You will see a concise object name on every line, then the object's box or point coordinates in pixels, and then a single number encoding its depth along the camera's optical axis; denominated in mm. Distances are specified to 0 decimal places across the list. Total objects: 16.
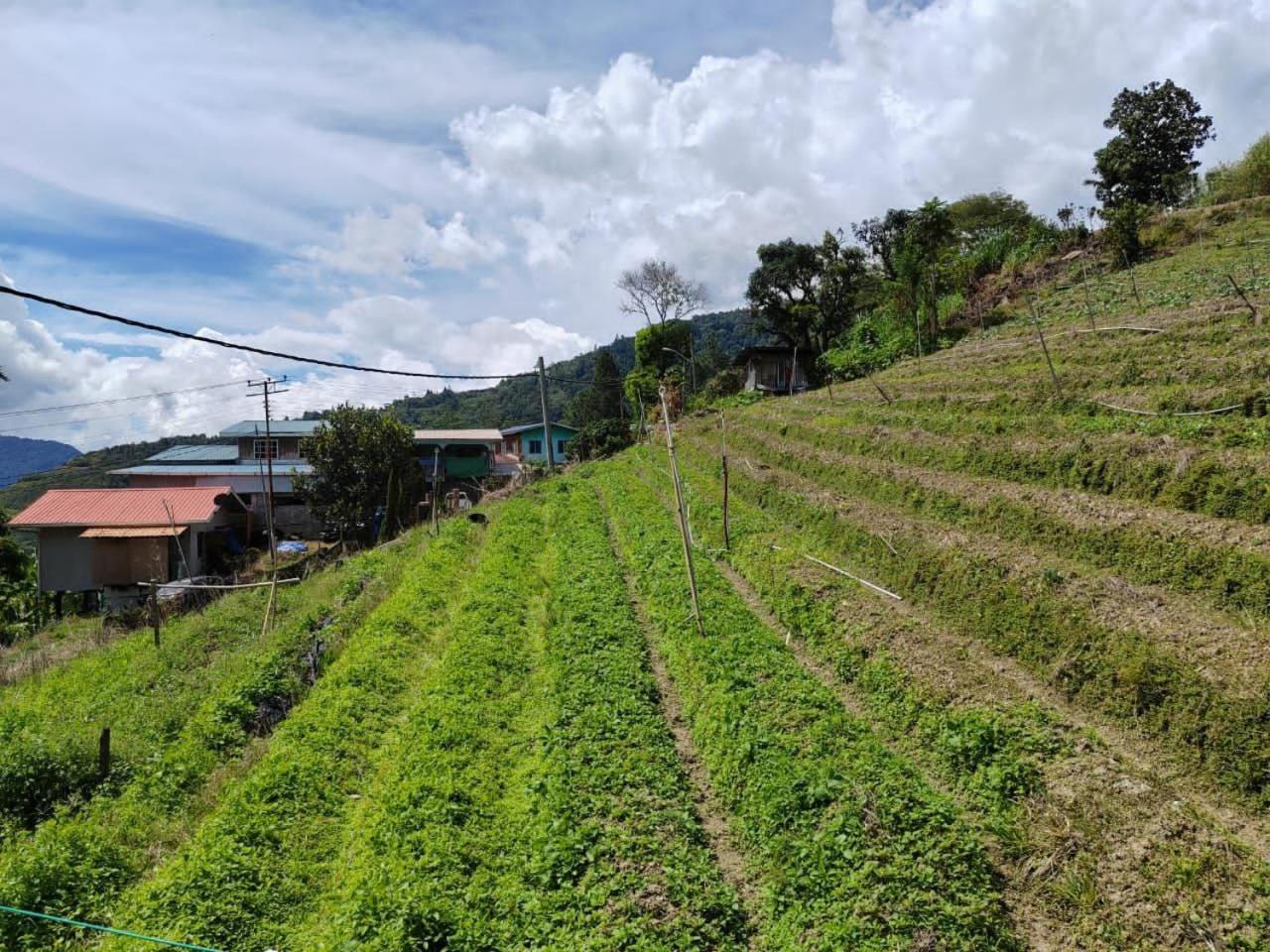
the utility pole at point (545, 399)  33688
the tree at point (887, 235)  42375
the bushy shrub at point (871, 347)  39812
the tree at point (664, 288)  58781
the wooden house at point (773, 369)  48750
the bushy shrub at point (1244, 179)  40031
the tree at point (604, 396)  79688
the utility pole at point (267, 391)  38359
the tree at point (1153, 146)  45312
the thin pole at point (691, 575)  13180
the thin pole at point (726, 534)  18169
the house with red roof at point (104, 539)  35375
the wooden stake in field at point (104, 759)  12070
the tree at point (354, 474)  40188
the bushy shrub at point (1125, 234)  35653
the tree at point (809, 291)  46875
